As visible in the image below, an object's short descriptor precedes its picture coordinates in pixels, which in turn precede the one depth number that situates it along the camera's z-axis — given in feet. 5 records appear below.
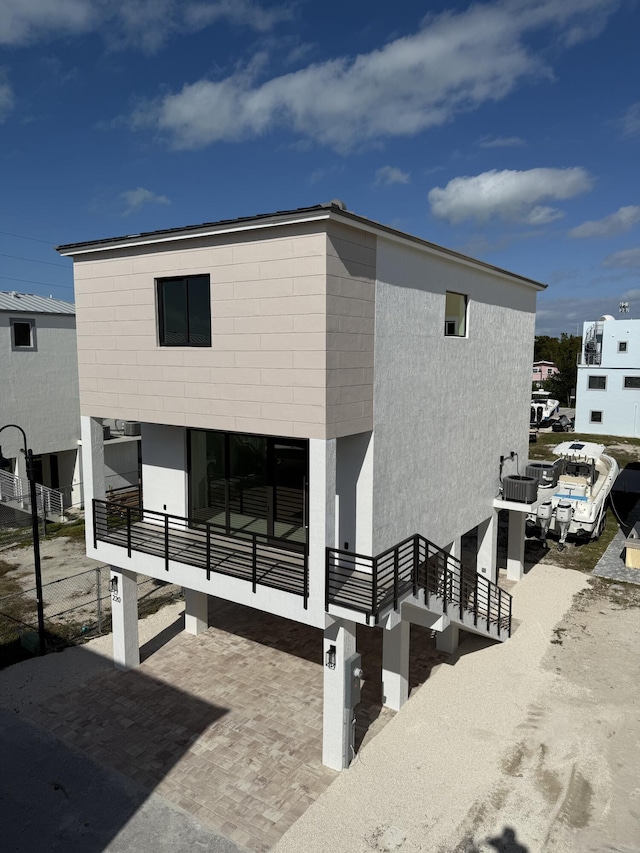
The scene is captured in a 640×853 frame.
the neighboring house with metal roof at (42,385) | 80.53
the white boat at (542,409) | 177.06
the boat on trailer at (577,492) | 66.33
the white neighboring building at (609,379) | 152.55
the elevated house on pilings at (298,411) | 28.37
